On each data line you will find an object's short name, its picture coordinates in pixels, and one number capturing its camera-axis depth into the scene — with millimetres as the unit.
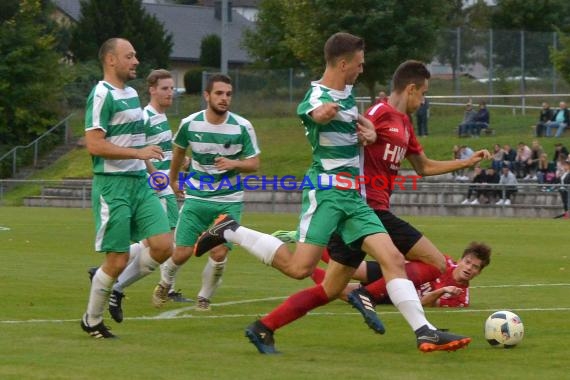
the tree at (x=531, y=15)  62344
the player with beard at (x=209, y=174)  12086
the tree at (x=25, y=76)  50469
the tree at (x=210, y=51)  74188
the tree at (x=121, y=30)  67812
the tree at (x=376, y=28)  45219
